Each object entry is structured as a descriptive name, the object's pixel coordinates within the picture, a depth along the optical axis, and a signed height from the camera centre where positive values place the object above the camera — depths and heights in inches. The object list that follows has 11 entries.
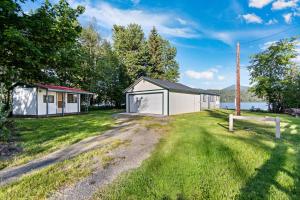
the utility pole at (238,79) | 466.5 +62.1
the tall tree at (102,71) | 1052.9 +181.0
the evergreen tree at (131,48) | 1248.2 +405.5
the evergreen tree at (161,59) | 1382.9 +350.8
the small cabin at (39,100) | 621.3 +6.1
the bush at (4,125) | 228.3 -32.7
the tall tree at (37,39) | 271.8 +104.1
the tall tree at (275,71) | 950.4 +173.9
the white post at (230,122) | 343.0 -36.2
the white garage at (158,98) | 660.1 +17.1
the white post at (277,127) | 280.7 -36.3
